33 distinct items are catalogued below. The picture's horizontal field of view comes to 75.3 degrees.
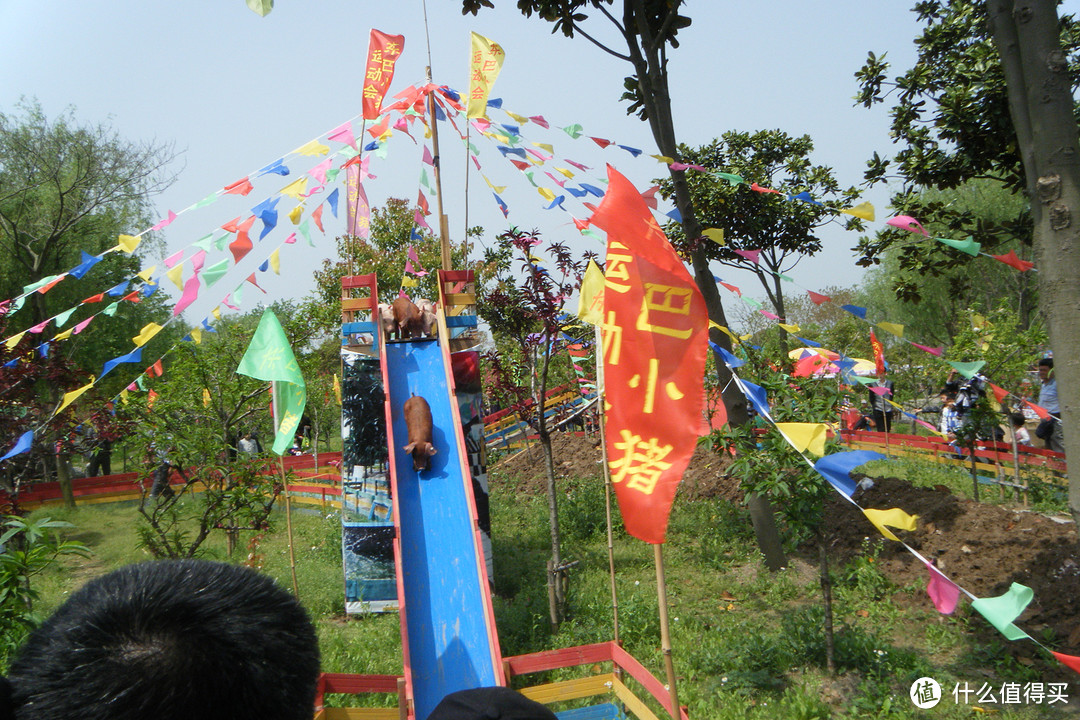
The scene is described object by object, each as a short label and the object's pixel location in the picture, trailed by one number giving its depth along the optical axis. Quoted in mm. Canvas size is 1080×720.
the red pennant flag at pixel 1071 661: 2896
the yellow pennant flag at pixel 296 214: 7125
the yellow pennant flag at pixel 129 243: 5584
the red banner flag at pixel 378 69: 6586
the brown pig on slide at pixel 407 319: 7977
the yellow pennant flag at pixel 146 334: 5894
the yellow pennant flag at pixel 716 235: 5027
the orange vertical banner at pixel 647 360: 2996
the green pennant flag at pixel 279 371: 4996
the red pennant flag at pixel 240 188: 6336
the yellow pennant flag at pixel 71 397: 5445
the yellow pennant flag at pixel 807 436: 3398
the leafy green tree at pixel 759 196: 13156
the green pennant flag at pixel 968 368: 5352
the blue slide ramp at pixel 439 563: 4848
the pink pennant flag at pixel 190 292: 5887
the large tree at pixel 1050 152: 3918
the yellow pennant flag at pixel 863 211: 4883
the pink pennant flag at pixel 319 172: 7027
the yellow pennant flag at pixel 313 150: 7025
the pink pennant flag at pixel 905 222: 5035
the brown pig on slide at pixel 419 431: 6422
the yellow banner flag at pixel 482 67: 6477
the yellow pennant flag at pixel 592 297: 3970
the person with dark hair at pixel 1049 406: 9000
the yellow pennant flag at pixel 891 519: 3100
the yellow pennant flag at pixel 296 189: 6711
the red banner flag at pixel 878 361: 12859
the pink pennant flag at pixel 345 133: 7333
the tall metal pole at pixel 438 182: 7594
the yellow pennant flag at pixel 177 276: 5867
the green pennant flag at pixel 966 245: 4621
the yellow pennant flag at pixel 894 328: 5090
